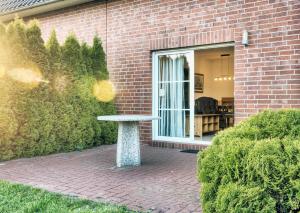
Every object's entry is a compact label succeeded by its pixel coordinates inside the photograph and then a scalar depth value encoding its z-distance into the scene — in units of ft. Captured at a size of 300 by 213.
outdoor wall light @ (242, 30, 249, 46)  21.90
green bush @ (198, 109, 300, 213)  8.14
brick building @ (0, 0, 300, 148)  21.01
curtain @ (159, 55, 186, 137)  26.37
